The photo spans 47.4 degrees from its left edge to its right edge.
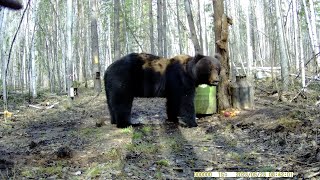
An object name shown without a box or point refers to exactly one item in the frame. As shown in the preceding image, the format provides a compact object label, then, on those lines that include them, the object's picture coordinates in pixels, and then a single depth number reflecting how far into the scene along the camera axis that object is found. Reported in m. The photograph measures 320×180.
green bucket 9.51
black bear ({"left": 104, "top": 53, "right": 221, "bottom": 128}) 8.40
